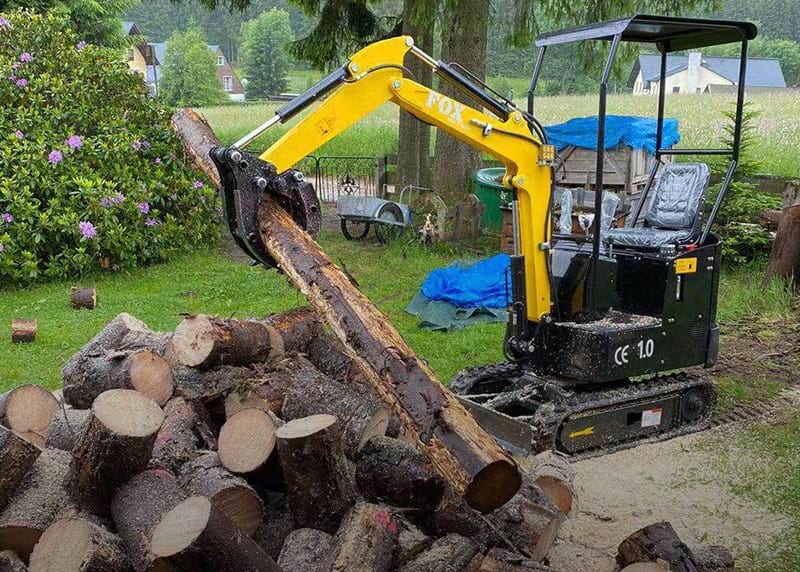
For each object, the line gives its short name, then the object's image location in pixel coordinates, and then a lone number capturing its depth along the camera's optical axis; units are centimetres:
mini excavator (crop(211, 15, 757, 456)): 552
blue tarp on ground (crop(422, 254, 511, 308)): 903
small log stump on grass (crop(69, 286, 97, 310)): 909
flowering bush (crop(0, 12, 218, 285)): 1020
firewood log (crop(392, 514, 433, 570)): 366
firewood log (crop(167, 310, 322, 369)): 493
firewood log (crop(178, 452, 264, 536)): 378
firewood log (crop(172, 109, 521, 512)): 340
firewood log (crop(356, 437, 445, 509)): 402
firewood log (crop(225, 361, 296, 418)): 465
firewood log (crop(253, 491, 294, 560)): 393
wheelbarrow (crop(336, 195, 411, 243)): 1195
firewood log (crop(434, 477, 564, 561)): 393
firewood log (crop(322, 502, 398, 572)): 344
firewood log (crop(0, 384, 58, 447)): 457
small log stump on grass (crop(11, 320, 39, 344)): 785
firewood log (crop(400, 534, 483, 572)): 353
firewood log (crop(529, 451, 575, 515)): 457
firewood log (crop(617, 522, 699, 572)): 386
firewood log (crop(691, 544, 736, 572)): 418
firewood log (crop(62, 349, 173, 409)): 475
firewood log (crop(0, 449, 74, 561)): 364
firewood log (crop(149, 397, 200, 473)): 413
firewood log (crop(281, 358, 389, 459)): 430
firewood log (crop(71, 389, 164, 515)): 363
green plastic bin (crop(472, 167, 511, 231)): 1234
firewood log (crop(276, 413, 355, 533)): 366
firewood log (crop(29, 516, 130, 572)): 333
